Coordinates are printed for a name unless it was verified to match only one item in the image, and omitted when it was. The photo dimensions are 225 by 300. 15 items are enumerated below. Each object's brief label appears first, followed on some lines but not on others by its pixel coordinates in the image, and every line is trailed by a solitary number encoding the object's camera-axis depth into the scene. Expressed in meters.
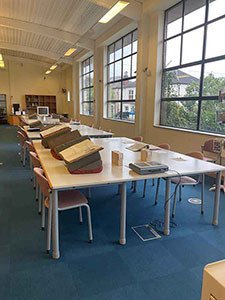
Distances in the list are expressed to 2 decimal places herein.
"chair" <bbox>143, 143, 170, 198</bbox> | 3.77
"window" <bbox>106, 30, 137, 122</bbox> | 7.68
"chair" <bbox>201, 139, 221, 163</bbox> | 4.01
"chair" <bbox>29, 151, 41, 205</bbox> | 2.80
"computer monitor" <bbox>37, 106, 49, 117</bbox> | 11.28
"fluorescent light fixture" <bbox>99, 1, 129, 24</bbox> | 4.19
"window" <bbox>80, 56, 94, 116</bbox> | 11.79
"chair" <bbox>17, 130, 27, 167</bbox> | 5.21
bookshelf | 16.05
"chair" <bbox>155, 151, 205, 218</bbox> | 2.96
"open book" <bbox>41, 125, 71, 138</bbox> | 3.60
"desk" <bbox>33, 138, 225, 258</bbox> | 2.08
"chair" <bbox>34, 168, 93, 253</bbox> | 2.19
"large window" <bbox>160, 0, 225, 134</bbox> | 4.51
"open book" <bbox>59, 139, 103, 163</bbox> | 2.38
